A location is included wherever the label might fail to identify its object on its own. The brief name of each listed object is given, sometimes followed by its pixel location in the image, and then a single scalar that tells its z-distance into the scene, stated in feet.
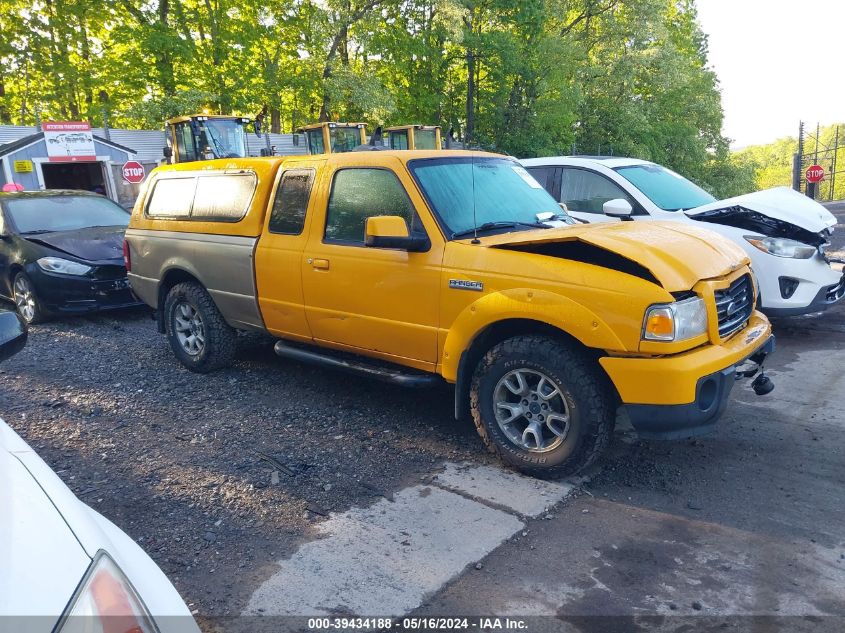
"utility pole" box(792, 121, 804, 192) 91.68
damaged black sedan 25.73
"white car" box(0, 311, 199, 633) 4.13
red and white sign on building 66.35
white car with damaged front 20.03
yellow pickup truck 11.37
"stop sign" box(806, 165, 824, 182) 81.41
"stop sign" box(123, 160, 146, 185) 52.44
